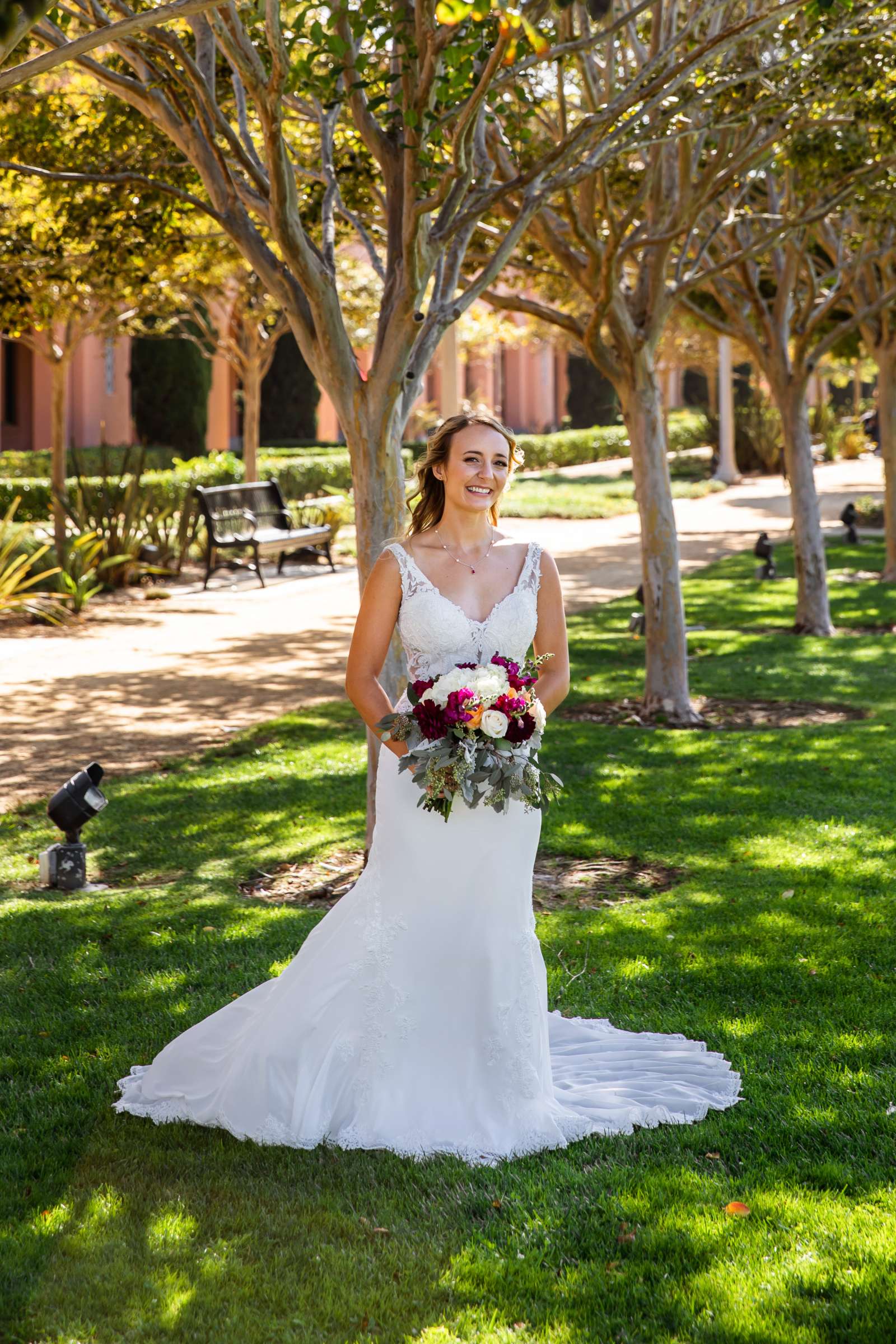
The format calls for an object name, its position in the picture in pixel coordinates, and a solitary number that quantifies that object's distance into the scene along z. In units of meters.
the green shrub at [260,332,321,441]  38.38
